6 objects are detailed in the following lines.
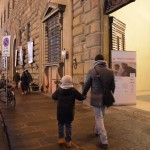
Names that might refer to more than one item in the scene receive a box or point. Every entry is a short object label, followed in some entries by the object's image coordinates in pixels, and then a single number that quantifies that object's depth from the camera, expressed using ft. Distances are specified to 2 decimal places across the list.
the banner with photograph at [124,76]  31.09
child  16.11
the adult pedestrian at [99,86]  16.17
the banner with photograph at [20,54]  69.01
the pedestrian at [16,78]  64.72
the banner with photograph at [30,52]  59.98
